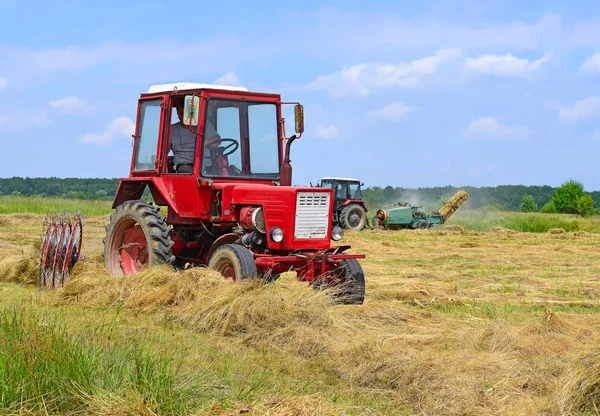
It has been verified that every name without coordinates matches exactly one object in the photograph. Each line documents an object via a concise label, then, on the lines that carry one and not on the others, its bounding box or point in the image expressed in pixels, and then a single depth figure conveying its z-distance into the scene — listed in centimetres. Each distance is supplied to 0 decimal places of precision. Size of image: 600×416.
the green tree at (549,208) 6259
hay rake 1088
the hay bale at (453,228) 3250
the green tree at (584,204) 5838
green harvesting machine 3238
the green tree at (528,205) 7362
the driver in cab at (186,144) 1002
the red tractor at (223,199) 942
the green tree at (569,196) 6094
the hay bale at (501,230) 3127
